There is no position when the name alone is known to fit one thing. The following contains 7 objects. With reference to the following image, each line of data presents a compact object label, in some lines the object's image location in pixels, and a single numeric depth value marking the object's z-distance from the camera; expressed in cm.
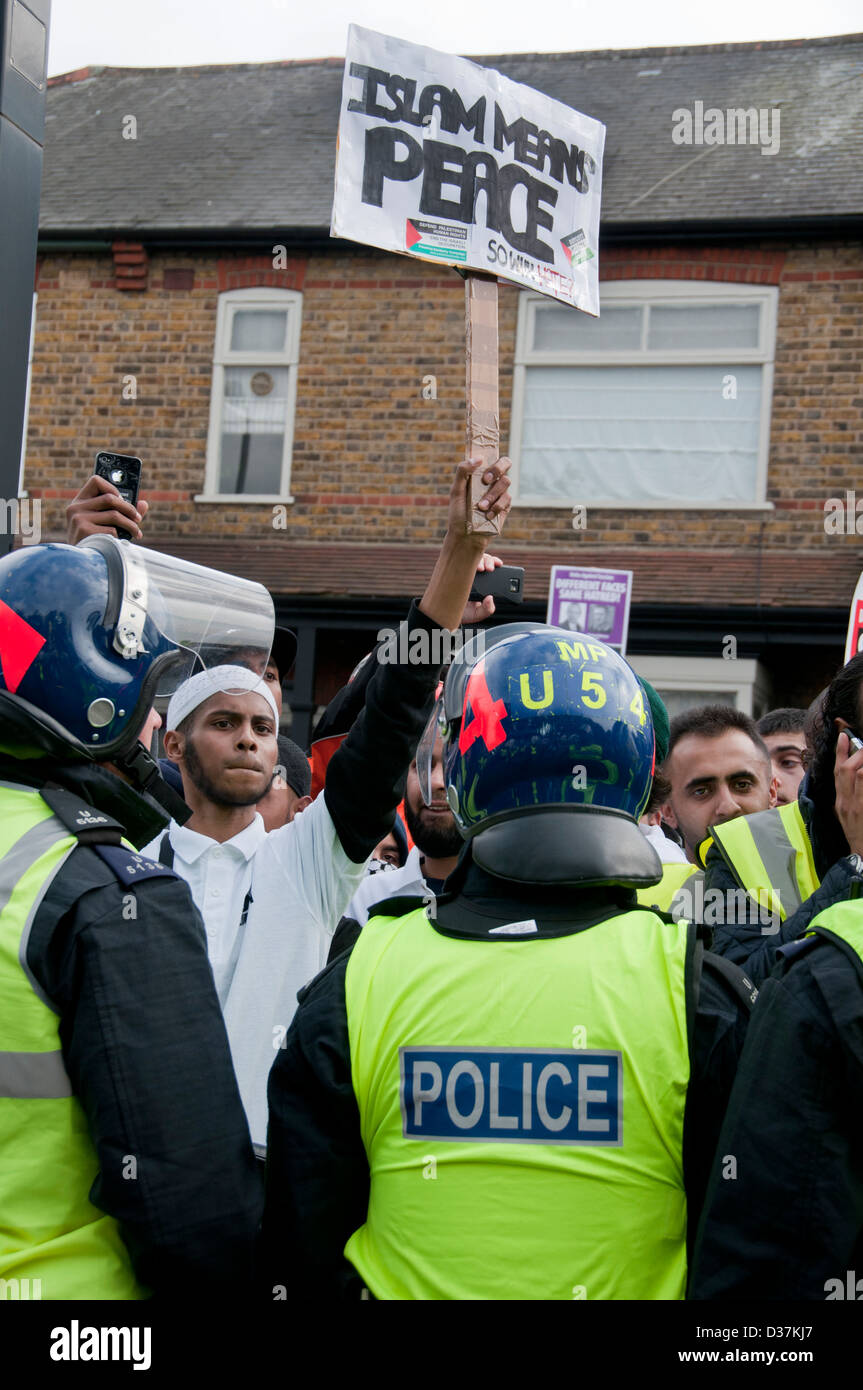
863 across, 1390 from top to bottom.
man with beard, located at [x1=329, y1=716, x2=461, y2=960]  396
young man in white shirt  250
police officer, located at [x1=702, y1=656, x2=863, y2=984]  256
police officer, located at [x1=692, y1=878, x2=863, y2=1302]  165
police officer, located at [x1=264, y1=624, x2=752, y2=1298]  173
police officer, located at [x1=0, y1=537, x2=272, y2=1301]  171
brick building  1116
